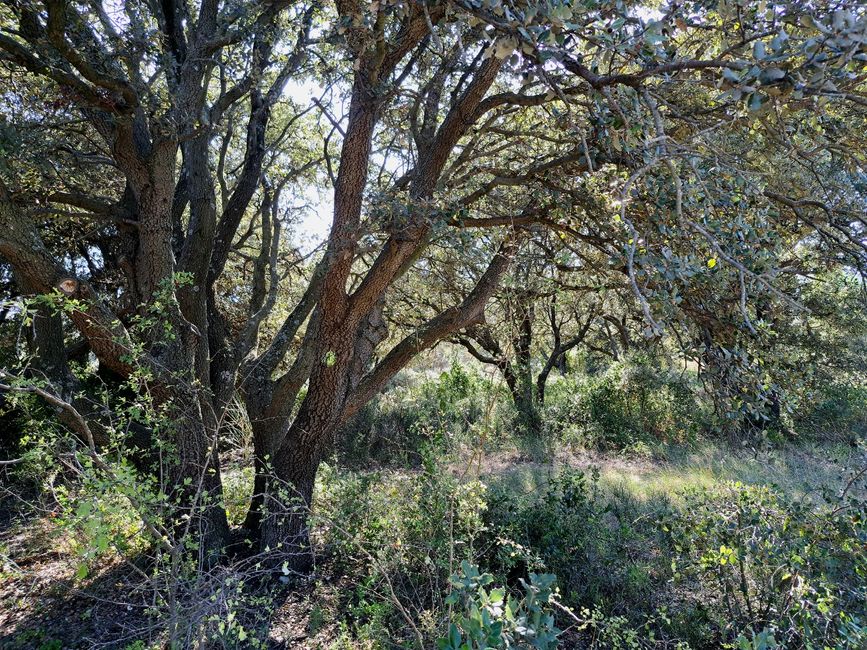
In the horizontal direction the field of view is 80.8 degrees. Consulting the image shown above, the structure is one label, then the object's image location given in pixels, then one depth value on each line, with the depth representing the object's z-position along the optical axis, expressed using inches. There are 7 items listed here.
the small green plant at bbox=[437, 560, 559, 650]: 54.5
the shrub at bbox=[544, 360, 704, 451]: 377.7
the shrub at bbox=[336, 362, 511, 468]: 346.0
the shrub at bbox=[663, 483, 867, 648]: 104.5
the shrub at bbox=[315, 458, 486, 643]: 136.5
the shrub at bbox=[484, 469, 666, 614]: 148.6
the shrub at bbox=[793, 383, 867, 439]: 374.9
